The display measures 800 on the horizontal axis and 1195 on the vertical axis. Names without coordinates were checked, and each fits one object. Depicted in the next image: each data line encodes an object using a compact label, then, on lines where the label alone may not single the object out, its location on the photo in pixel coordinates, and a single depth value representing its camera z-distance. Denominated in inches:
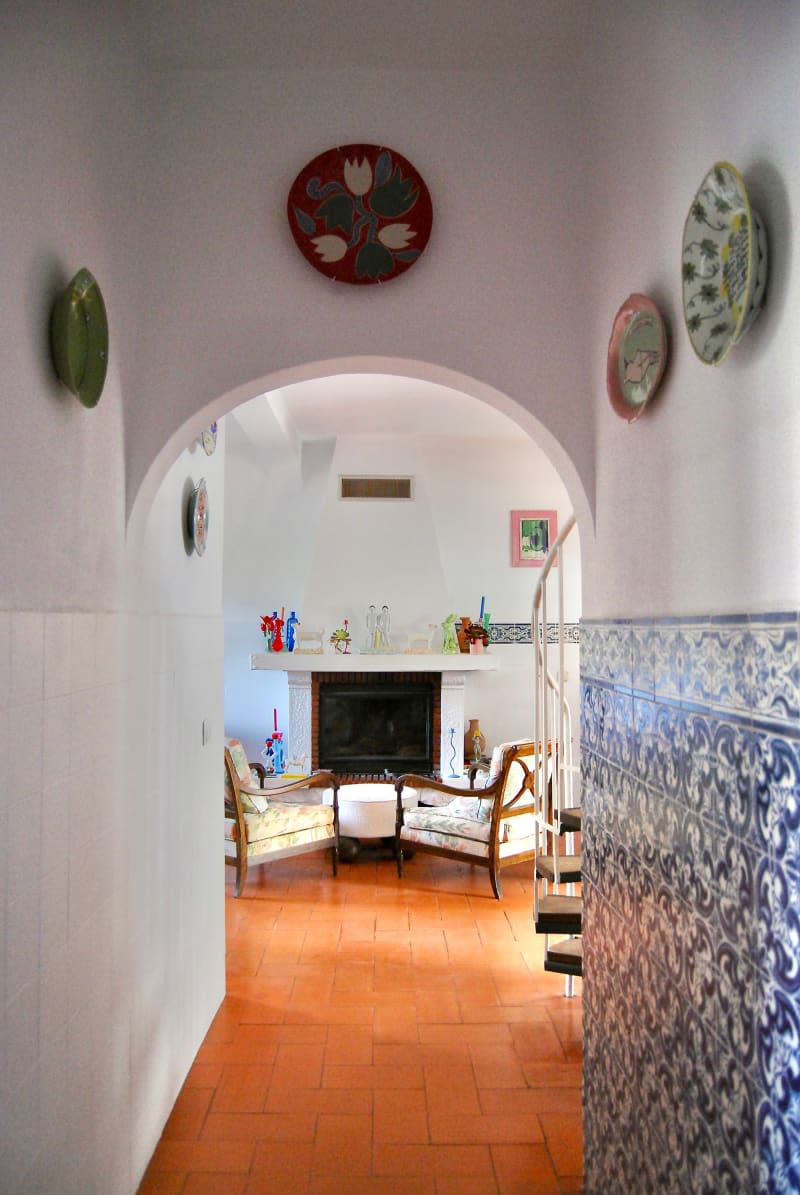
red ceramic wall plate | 95.6
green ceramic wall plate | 72.6
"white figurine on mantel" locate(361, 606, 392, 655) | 290.8
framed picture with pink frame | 302.7
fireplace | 292.8
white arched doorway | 99.3
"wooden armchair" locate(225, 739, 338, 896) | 202.4
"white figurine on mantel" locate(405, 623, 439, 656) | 293.4
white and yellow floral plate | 49.4
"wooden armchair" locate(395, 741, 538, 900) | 205.2
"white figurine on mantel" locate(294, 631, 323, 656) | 287.6
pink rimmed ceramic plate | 71.2
